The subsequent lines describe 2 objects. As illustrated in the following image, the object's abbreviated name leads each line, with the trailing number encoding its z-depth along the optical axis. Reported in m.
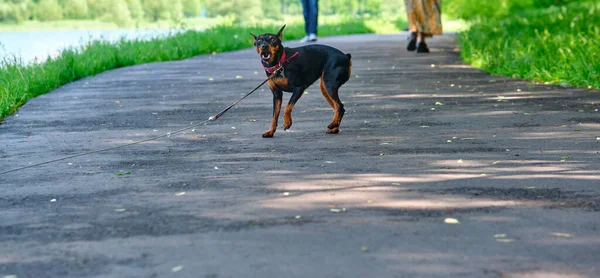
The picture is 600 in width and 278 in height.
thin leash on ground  7.57
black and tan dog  8.41
